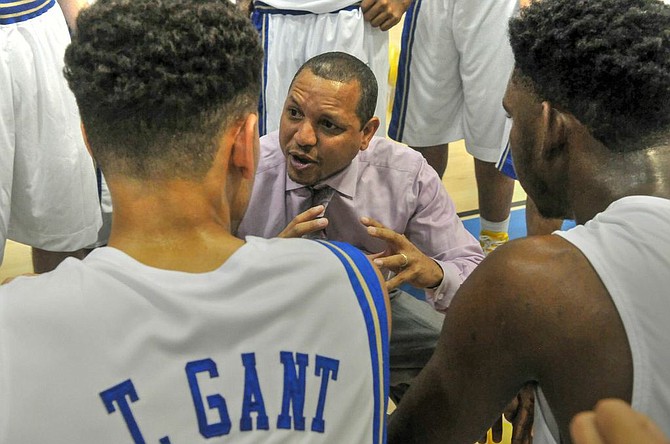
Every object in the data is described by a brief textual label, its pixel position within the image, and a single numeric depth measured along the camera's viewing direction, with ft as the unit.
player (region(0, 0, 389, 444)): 4.60
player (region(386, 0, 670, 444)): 5.00
